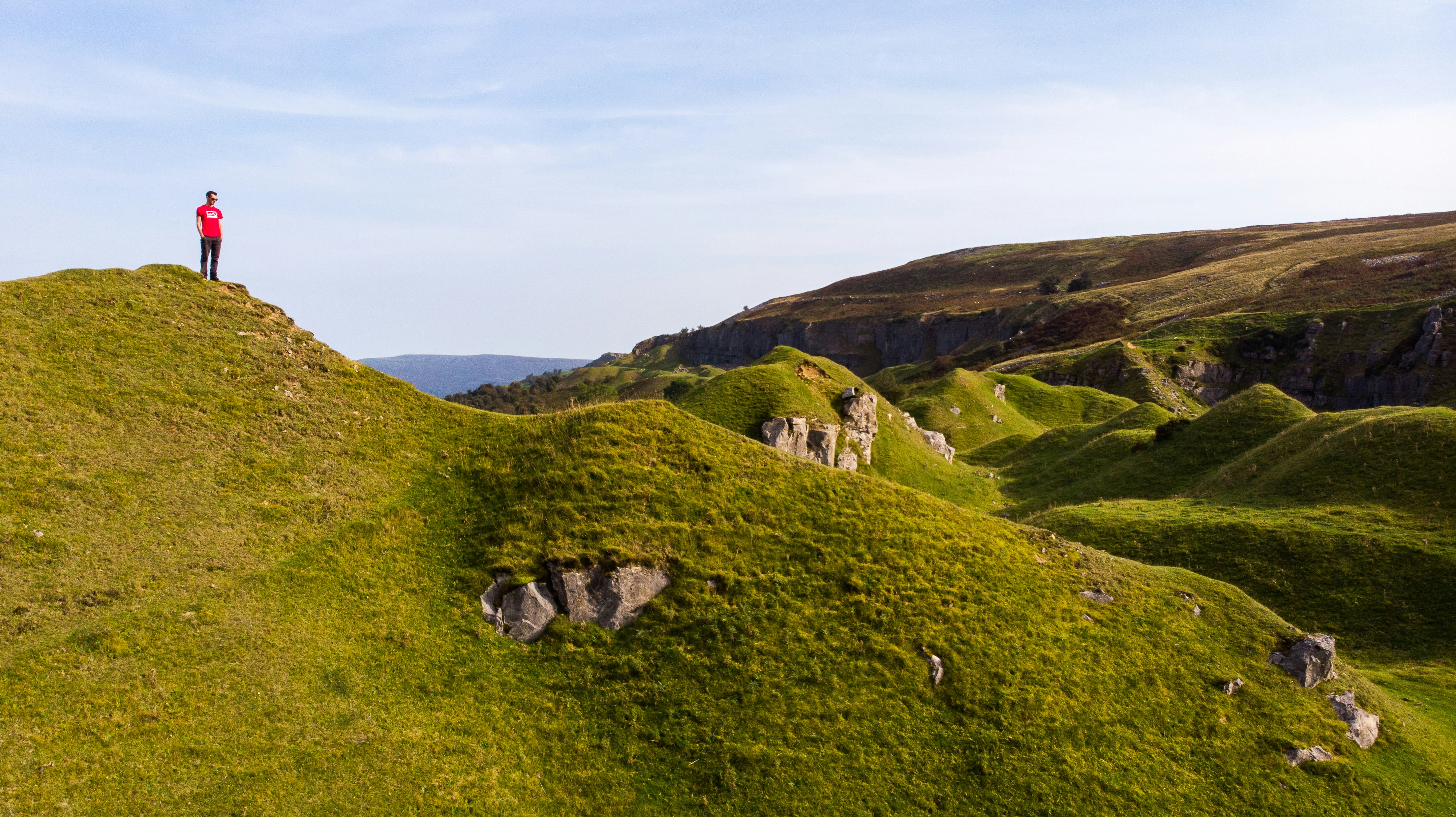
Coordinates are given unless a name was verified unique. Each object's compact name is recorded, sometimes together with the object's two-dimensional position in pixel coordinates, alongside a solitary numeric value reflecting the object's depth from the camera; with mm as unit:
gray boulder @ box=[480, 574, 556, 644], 21500
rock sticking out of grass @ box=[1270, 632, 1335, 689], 23375
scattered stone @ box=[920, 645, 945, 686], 21297
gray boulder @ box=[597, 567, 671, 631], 22031
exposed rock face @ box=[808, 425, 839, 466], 49625
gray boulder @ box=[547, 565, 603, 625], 22016
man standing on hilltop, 28562
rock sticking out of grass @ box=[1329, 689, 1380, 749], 21969
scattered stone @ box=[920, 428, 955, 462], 65312
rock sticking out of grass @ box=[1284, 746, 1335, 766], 20797
